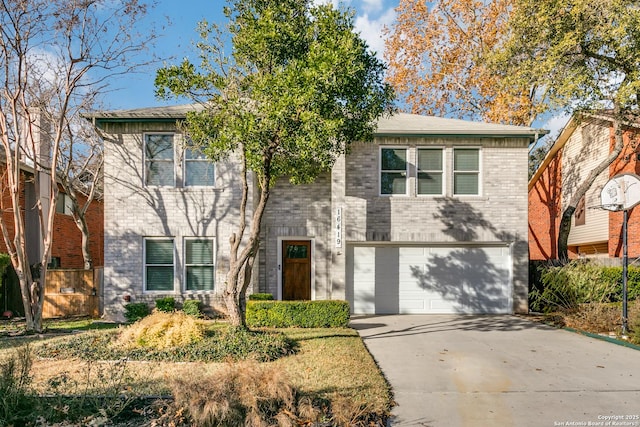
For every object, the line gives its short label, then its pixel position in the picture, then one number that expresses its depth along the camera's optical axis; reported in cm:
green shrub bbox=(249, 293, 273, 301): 1165
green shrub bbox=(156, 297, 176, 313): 1150
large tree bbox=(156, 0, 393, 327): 737
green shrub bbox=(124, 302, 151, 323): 1135
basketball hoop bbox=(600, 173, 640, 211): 960
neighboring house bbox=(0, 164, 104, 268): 1420
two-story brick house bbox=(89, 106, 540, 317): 1212
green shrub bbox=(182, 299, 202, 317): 1149
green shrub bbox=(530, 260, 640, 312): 1128
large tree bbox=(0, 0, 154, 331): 991
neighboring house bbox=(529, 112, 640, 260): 1528
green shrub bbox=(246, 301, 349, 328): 1050
